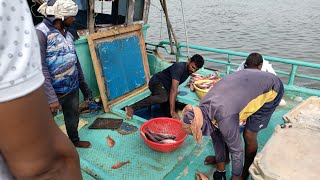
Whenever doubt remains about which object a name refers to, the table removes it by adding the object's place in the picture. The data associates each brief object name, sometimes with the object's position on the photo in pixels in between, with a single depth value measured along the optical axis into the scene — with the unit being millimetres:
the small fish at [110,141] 4214
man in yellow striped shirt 2775
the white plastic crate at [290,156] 2260
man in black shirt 4945
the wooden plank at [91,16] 4976
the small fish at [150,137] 3965
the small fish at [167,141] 3943
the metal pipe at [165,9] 6495
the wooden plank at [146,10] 6167
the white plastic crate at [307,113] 3534
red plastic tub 4310
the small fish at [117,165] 3702
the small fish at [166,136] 4079
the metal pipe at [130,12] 5723
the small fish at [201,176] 3499
